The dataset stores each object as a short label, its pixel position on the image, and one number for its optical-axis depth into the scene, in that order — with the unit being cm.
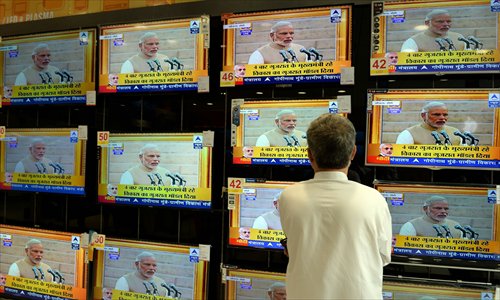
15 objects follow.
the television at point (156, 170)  270
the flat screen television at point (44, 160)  298
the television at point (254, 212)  256
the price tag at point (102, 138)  292
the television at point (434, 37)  227
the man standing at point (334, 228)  151
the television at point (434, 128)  227
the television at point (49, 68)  297
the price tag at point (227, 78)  265
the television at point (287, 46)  247
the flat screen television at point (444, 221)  228
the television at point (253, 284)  256
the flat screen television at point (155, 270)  271
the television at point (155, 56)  271
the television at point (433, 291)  225
